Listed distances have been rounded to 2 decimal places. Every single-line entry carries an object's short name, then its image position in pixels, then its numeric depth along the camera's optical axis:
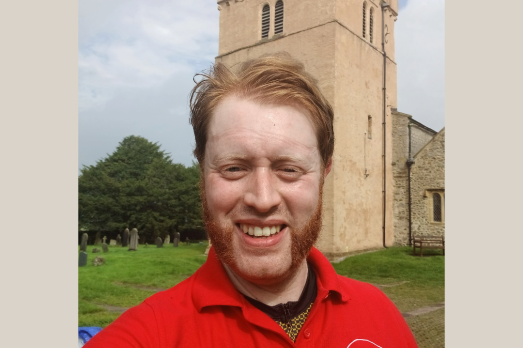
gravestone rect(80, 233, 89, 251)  14.53
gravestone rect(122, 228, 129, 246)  18.15
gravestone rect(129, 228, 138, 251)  16.22
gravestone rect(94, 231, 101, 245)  21.21
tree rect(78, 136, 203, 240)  22.12
